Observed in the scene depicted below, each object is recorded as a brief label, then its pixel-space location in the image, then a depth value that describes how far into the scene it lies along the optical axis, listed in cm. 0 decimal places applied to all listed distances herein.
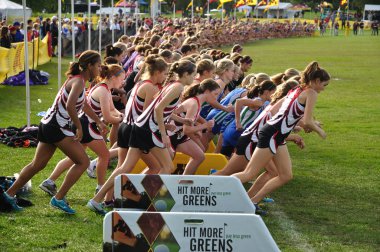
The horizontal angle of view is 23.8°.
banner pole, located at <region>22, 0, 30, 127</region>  1558
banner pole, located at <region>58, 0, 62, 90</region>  1845
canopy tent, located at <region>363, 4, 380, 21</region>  10981
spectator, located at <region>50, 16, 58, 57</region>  4028
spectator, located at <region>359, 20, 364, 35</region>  8775
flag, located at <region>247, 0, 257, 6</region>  6950
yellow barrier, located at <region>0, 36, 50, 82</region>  2562
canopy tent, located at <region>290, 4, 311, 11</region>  12731
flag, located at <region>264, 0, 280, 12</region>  7281
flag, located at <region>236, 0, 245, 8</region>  7123
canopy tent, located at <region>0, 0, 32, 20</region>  4331
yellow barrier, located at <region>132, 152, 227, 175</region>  1196
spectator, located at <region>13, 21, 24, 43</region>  3416
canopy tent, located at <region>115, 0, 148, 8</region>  5042
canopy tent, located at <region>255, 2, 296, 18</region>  12095
